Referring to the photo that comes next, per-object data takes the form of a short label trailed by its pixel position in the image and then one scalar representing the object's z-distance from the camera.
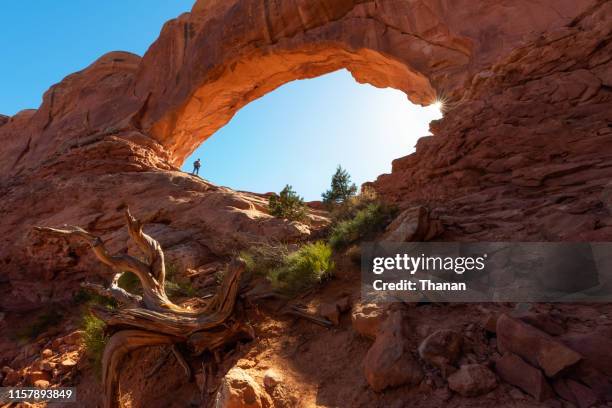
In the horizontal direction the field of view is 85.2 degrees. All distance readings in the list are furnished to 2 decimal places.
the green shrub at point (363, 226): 6.86
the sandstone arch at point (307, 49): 10.49
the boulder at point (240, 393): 3.30
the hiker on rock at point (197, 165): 20.56
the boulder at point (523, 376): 2.54
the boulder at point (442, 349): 3.07
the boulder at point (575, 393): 2.39
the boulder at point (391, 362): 3.13
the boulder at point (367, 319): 4.01
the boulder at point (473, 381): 2.75
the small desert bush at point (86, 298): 8.34
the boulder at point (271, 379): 3.82
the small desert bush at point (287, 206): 9.70
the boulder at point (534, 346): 2.58
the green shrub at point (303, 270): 5.71
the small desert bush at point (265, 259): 6.86
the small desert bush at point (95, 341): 5.83
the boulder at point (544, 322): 2.93
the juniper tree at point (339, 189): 15.98
